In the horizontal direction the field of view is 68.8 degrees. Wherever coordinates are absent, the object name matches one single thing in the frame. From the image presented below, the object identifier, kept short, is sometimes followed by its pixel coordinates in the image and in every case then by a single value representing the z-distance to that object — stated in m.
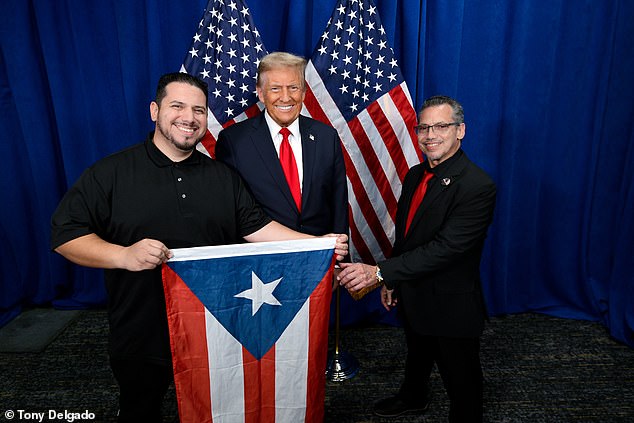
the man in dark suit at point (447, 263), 2.00
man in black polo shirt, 1.71
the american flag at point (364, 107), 2.88
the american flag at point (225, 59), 2.80
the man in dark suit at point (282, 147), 2.27
